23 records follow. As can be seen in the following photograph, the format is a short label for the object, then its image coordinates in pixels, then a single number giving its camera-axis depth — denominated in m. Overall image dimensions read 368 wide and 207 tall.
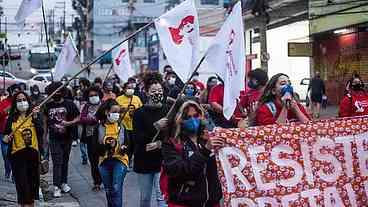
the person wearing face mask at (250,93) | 8.38
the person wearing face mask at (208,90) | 11.49
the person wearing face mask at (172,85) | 11.74
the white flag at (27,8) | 10.07
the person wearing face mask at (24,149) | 8.57
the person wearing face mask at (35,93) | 15.55
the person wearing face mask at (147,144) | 7.38
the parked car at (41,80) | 41.56
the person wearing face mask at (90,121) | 10.89
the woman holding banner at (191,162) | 5.07
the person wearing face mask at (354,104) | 10.27
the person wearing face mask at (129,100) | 11.80
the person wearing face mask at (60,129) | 10.57
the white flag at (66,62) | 11.67
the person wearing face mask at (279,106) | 6.50
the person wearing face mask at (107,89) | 12.12
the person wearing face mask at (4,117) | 11.63
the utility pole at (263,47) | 23.95
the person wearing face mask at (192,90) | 11.33
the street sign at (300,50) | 27.81
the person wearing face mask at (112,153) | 7.92
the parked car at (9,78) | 37.06
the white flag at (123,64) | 14.88
